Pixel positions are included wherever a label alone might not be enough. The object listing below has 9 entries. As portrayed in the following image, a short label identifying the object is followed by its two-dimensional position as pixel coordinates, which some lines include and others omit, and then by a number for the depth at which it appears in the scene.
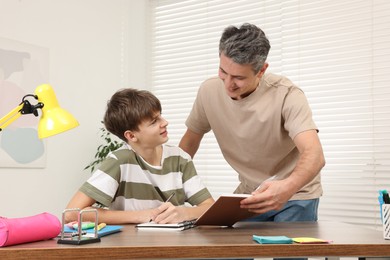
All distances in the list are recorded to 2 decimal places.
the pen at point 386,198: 1.40
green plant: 4.04
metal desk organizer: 1.16
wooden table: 1.09
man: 1.97
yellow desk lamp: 1.27
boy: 1.72
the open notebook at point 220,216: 1.47
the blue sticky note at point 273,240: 1.22
